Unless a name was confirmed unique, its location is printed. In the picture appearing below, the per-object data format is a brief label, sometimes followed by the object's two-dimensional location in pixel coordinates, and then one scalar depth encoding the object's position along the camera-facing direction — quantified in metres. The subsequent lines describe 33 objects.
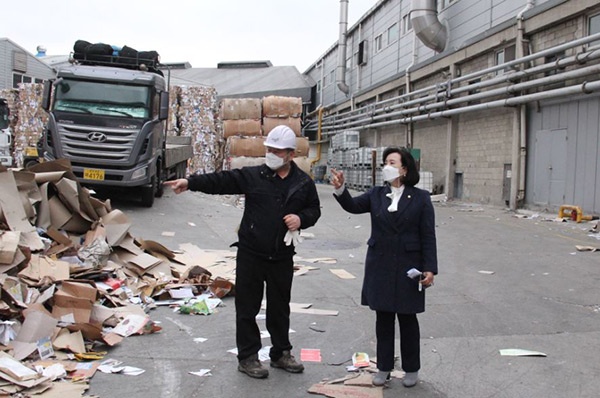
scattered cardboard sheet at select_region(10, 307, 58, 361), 4.55
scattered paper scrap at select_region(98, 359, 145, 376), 4.45
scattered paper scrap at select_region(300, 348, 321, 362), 4.93
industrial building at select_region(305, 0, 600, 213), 15.26
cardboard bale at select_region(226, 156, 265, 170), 21.25
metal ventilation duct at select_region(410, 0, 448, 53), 23.22
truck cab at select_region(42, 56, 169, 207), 12.72
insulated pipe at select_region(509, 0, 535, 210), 17.56
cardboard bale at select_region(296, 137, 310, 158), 21.92
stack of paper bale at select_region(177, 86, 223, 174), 23.66
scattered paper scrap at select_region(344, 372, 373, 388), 4.31
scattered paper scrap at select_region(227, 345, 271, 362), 4.90
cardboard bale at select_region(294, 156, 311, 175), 21.48
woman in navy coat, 4.24
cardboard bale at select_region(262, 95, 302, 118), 21.36
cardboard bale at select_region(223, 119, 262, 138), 21.61
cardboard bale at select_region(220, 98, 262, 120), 21.63
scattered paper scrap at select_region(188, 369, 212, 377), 4.47
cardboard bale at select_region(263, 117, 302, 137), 21.45
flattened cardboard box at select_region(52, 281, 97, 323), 5.29
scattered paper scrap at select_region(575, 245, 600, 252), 10.59
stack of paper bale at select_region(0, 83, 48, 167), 20.69
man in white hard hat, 4.50
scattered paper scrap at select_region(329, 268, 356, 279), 8.62
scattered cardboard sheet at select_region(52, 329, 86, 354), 4.75
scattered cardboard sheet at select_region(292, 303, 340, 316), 6.47
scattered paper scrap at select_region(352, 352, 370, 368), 4.72
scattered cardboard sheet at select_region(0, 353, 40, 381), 3.99
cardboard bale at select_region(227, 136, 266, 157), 21.47
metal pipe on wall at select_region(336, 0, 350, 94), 39.09
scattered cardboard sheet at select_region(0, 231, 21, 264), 5.62
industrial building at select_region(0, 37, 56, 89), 30.62
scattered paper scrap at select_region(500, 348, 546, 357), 5.02
